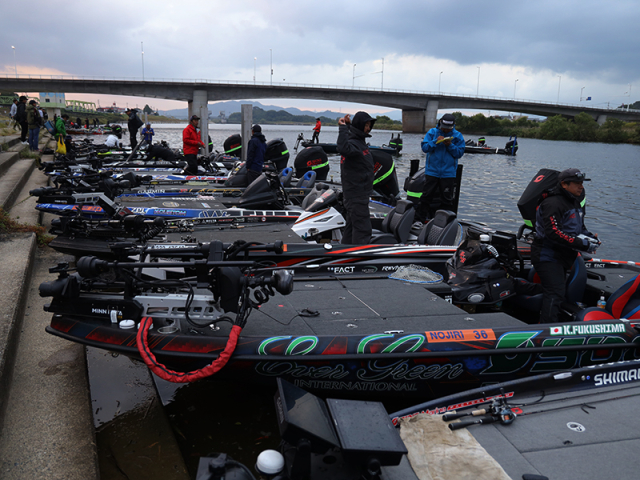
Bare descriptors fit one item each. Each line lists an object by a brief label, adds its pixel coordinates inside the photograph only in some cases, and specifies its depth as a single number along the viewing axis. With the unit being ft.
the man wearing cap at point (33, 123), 48.43
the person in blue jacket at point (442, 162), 24.94
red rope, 9.52
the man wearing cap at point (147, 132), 62.47
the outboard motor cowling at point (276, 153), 39.52
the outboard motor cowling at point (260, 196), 24.50
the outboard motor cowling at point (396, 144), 102.03
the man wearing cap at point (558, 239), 13.57
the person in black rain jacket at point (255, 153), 30.76
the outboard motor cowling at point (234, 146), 57.77
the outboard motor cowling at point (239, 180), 32.58
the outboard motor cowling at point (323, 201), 21.43
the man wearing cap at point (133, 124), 60.02
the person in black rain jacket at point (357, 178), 18.55
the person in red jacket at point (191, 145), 38.17
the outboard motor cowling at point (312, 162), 39.32
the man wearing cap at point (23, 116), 51.34
